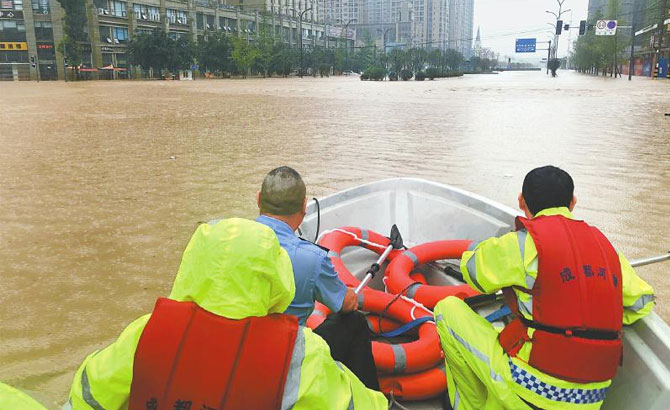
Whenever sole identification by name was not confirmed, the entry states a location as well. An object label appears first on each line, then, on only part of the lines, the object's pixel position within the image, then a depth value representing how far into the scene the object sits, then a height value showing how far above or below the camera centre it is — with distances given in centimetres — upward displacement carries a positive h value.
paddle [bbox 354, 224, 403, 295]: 388 -117
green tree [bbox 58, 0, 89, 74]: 5106 +394
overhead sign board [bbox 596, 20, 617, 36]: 4741 +372
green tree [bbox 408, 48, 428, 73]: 7225 +186
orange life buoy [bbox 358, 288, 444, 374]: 266 -129
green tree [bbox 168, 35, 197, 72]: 5475 +187
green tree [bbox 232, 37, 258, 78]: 5991 +185
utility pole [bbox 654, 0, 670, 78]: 4870 +381
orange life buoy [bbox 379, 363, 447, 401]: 266 -142
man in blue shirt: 206 -62
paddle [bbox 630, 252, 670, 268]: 319 -104
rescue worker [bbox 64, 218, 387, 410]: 145 -67
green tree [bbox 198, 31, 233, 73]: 5831 +199
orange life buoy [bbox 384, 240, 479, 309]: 331 -120
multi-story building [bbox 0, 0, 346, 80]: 5388 +435
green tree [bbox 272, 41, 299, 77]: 6253 +150
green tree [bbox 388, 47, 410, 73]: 5965 +166
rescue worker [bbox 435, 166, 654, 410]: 191 -77
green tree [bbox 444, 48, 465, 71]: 8183 +196
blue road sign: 7643 +378
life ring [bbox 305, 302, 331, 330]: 286 -121
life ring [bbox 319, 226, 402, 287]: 381 -112
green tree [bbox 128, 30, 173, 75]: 5412 +222
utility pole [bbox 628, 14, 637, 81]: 4393 +201
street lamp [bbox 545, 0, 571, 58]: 6038 +677
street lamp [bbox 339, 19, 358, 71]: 8012 +223
